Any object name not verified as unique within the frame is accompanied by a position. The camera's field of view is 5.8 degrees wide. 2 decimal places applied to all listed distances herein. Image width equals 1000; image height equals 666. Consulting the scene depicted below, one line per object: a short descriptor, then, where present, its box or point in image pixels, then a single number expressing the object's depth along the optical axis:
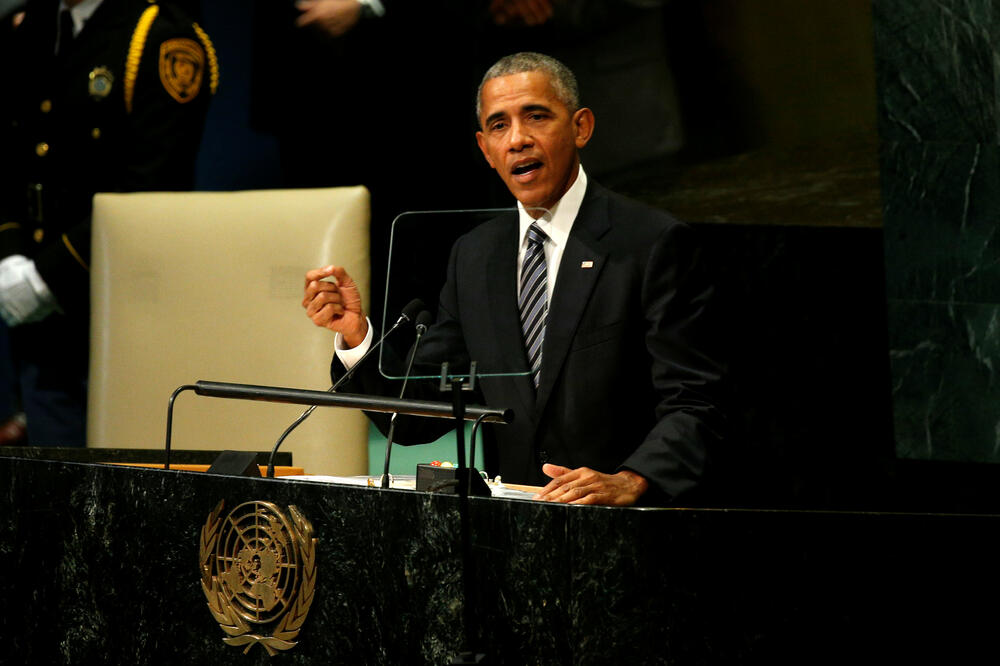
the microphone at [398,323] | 14.67
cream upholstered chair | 15.73
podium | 14.31
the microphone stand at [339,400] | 14.45
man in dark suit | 14.99
